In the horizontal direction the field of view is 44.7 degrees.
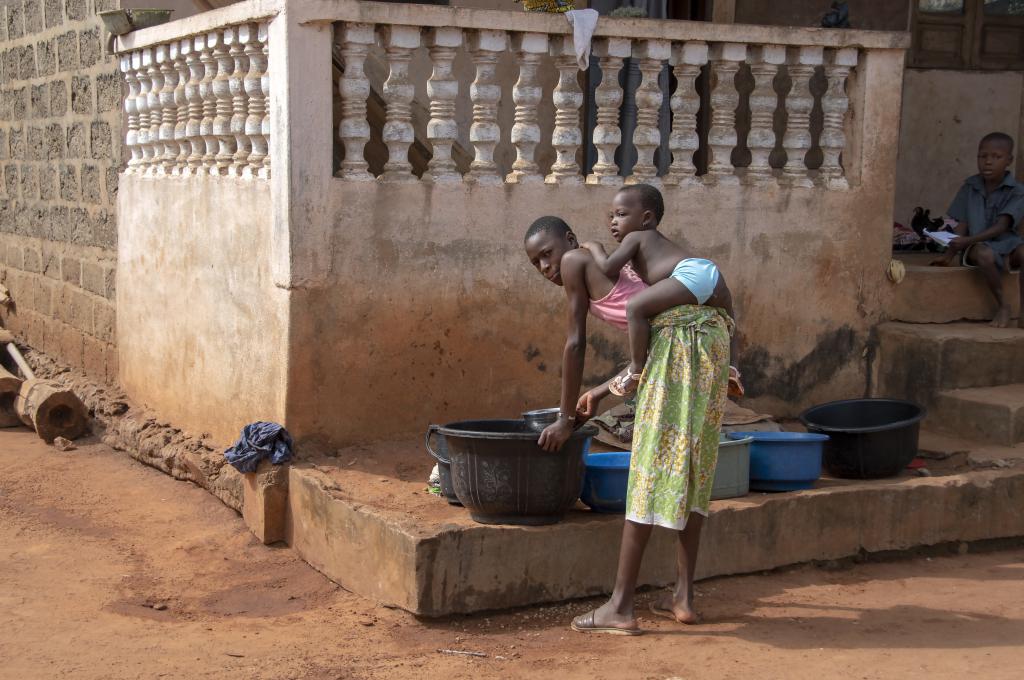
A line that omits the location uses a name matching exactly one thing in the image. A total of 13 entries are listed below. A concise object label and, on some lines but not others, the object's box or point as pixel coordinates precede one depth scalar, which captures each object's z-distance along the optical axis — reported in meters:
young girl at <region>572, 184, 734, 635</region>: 4.65
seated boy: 7.21
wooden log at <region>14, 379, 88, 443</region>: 8.04
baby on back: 4.67
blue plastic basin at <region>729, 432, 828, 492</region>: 5.64
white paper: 7.41
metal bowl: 5.54
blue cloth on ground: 5.84
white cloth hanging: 6.07
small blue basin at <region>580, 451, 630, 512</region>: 5.23
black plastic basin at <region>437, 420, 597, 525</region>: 4.87
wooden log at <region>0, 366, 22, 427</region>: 8.50
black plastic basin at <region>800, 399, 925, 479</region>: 5.87
